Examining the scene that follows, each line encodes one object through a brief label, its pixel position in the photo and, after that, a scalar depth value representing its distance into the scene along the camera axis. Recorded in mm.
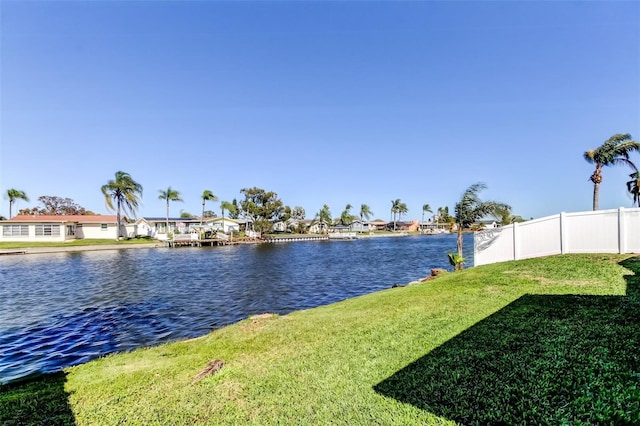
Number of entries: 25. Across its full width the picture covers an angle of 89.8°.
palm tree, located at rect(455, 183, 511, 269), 17547
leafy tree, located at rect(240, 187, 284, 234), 70500
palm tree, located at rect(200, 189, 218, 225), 66875
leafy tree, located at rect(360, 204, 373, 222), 124875
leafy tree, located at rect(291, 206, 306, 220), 111962
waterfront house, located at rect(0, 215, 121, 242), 45531
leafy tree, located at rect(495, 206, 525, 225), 16752
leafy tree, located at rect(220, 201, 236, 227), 79525
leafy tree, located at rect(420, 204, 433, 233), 146875
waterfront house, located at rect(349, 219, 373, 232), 116119
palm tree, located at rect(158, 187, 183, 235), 63331
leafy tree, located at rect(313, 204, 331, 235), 109688
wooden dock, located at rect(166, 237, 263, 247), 53969
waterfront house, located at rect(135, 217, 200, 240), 64875
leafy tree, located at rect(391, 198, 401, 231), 127212
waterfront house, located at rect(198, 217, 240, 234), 72500
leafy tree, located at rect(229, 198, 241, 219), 84688
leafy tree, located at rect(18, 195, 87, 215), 74781
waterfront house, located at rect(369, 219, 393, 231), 136625
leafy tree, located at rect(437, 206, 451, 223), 129875
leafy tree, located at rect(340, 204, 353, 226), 113562
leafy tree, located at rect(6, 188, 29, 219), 59875
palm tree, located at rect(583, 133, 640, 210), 15336
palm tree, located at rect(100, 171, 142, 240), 55062
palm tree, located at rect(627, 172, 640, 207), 18453
